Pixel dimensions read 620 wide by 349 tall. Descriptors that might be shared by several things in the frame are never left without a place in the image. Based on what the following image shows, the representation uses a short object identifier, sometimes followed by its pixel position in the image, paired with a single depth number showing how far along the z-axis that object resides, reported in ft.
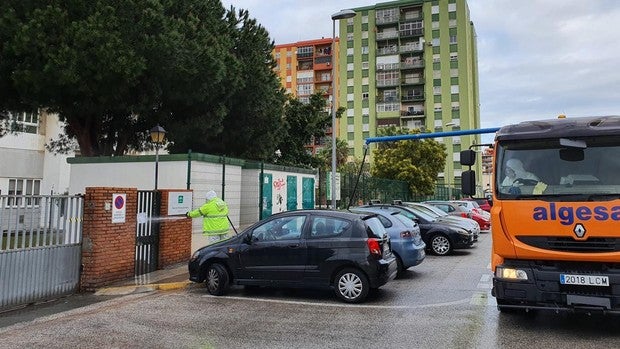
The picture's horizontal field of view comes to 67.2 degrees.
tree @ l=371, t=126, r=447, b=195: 128.88
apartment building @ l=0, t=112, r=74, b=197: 81.97
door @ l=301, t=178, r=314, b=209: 63.98
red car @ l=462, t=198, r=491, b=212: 100.63
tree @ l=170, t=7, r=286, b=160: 66.74
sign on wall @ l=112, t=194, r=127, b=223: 30.32
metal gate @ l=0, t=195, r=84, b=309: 24.34
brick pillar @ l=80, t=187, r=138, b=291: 29.12
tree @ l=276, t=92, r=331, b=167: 90.12
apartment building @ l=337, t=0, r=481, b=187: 254.88
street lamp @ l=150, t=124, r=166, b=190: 44.73
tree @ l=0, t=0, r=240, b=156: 45.29
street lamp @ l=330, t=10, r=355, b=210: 52.54
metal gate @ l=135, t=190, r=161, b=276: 33.40
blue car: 31.83
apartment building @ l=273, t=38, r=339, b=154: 306.14
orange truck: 17.69
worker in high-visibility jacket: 33.40
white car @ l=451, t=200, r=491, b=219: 70.38
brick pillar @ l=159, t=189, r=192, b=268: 35.24
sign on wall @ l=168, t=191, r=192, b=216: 35.83
